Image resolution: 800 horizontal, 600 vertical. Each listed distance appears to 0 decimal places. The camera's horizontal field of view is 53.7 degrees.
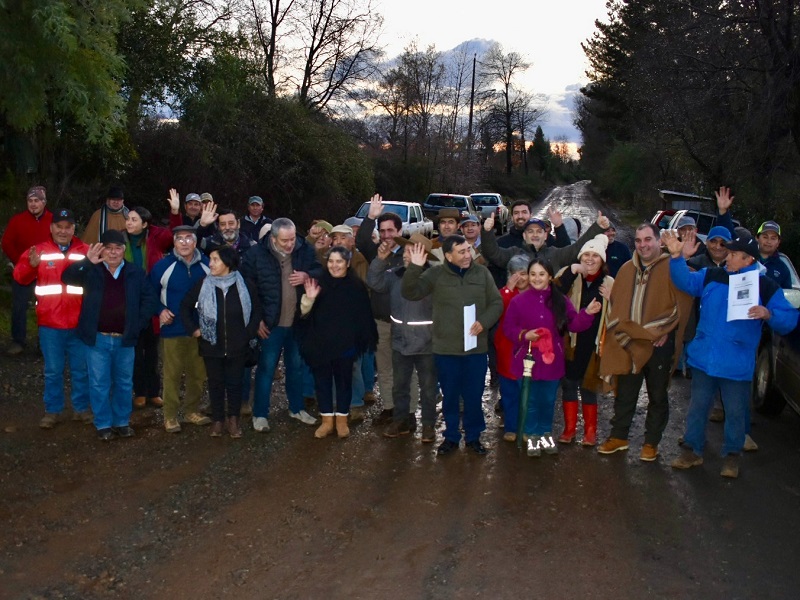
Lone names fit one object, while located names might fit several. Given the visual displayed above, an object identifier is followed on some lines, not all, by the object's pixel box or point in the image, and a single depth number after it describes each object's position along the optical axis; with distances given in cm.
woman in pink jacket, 678
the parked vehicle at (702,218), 2161
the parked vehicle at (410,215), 2288
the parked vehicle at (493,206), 3184
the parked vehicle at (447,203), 3028
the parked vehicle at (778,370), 722
